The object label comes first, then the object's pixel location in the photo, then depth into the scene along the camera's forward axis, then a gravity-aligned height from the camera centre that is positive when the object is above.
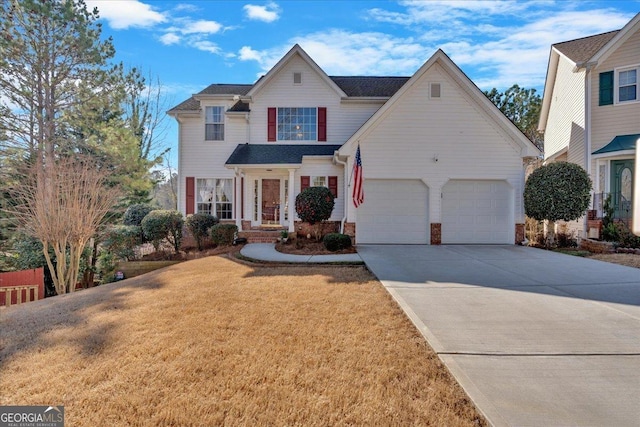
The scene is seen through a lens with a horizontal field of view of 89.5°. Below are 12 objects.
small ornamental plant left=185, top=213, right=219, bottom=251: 12.94 -0.62
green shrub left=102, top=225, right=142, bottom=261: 11.70 -1.11
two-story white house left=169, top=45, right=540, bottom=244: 12.16 +1.73
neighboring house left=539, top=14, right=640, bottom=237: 12.41 +3.91
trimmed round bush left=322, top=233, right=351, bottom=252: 10.71 -1.04
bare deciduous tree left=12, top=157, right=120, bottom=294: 8.94 -0.09
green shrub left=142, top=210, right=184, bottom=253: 12.03 -0.61
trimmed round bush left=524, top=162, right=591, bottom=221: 11.14 +0.61
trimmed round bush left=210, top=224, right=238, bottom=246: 12.45 -0.90
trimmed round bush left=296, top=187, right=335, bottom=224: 11.39 +0.20
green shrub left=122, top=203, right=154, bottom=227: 14.64 -0.15
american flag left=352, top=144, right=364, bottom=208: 10.98 +0.91
